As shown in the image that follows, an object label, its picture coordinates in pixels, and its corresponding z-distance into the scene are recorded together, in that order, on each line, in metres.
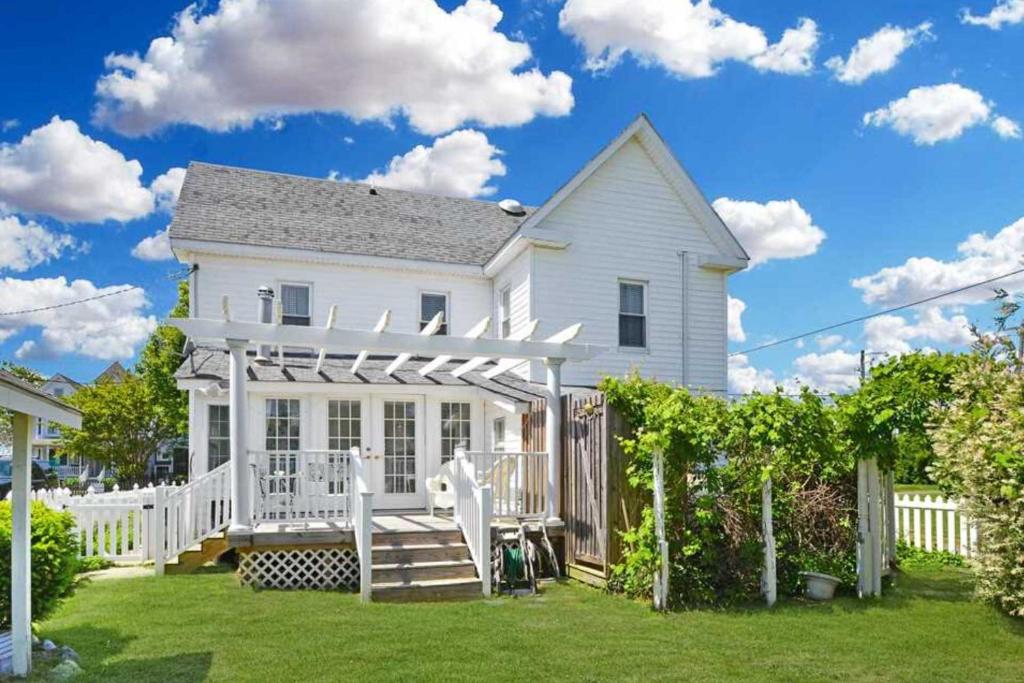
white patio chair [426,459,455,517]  11.74
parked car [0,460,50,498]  27.90
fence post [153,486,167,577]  10.16
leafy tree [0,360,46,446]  34.44
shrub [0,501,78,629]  6.43
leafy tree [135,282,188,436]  28.84
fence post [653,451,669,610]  8.05
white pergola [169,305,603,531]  9.54
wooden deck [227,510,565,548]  9.59
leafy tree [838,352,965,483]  8.45
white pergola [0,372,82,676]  5.58
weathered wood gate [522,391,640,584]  9.20
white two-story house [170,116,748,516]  13.56
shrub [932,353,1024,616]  7.18
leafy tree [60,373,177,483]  29.09
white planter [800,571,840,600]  8.59
